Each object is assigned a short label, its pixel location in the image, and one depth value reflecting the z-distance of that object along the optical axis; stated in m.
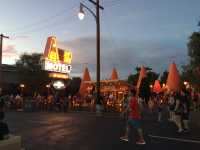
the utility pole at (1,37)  21.09
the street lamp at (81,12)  12.63
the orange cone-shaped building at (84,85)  18.68
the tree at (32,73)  26.58
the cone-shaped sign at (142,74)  18.90
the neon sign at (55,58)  27.02
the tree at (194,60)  11.74
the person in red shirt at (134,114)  6.29
